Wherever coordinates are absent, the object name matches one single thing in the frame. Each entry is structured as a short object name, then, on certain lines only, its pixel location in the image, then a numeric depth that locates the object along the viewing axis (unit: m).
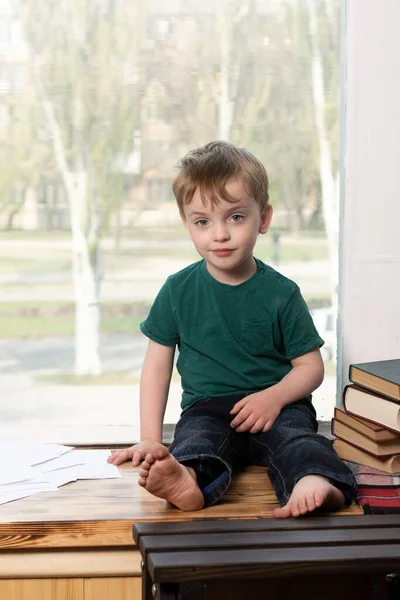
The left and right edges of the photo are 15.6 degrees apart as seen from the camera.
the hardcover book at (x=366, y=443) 1.95
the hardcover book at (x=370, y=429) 1.95
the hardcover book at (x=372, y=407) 1.94
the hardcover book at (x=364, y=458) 1.94
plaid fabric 1.85
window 2.14
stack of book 1.94
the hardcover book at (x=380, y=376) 1.94
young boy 1.91
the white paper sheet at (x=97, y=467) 1.98
